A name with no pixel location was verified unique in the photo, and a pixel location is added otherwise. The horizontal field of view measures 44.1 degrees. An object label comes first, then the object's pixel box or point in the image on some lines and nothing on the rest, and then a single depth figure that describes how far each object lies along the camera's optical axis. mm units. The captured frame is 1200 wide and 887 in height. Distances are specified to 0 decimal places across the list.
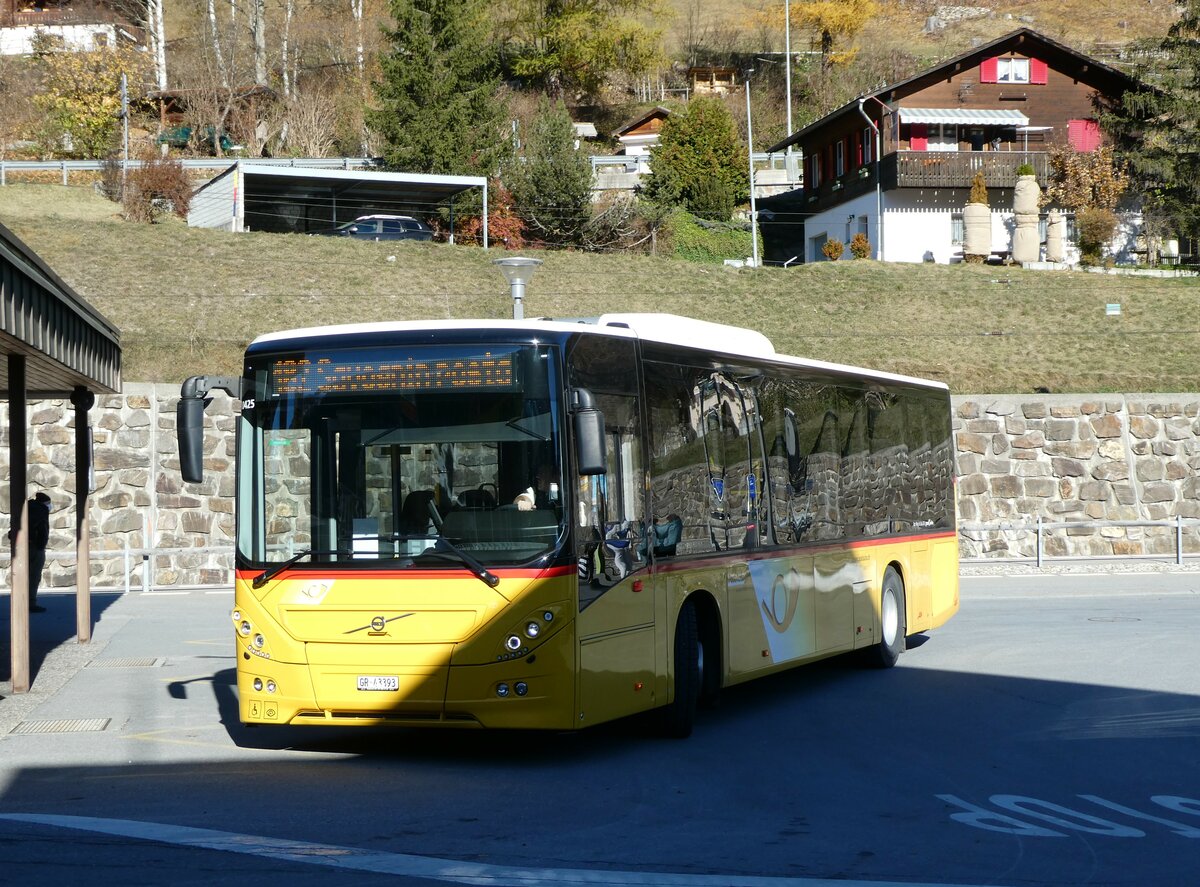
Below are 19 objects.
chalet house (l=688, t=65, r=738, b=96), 103875
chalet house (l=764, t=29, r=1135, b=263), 55375
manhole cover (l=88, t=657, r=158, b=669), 15117
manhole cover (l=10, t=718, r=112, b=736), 11031
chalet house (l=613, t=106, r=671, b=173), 82500
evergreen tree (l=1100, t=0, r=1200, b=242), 54500
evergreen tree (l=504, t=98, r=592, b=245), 51625
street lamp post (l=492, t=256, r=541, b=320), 18484
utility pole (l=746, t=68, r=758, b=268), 53981
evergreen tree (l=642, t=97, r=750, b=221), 60438
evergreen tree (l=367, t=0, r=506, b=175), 54844
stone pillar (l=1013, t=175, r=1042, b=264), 49812
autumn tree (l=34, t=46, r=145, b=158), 62344
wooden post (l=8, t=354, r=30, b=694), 13047
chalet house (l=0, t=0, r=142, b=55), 75500
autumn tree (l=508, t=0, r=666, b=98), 79000
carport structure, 45656
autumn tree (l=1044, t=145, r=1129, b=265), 55188
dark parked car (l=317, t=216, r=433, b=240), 46375
